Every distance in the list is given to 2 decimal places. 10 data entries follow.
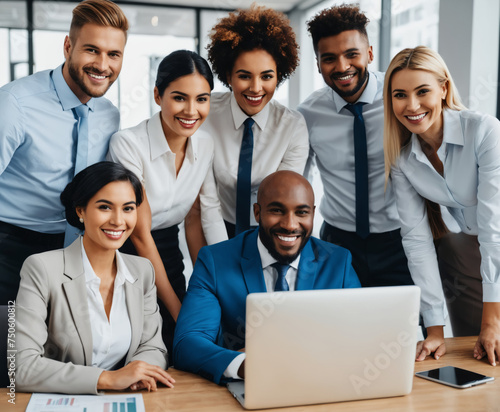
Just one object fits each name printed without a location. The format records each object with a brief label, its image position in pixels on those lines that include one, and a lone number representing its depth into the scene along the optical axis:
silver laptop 1.32
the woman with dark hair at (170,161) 2.26
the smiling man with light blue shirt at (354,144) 2.56
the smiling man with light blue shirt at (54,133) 2.25
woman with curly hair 2.45
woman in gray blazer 1.67
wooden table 1.40
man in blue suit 1.90
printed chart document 1.37
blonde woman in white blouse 1.99
